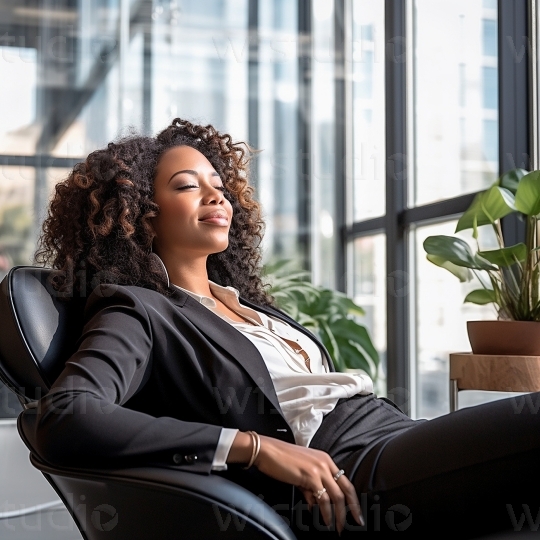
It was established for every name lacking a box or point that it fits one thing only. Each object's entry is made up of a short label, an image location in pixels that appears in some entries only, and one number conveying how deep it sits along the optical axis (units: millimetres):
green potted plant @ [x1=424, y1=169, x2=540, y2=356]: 2150
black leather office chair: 1050
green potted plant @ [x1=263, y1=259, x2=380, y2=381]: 3625
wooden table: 2096
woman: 1156
